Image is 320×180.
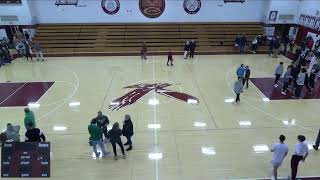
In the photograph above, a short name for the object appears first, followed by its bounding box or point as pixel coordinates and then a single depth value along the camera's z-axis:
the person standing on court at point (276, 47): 18.42
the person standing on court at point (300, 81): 11.36
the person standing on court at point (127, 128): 7.91
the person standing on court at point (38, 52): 17.60
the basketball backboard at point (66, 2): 21.48
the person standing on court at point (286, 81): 11.91
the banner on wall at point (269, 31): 22.02
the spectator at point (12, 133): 7.53
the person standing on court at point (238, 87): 10.87
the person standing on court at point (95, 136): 7.34
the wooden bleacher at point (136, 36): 20.33
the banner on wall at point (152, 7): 21.66
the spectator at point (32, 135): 7.40
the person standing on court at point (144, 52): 17.89
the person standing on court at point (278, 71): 12.46
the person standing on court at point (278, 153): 6.39
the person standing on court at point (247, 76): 12.40
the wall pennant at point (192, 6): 21.81
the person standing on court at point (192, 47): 18.33
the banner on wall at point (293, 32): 21.86
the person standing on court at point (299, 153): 6.50
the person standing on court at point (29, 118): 8.19
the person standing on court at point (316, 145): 8.19
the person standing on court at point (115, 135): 7.41
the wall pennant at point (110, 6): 21.67
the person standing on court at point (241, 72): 12.05
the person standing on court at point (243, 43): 19.51
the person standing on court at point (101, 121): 8.09
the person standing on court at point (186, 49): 18.25
